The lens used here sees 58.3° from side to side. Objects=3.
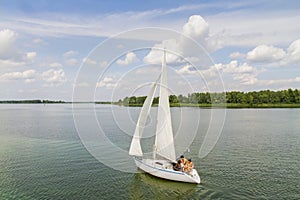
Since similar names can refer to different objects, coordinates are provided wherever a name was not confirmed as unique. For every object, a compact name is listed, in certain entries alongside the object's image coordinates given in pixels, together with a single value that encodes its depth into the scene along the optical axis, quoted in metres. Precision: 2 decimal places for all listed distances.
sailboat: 18.76
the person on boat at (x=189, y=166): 17.78
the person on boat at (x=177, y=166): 18.19
